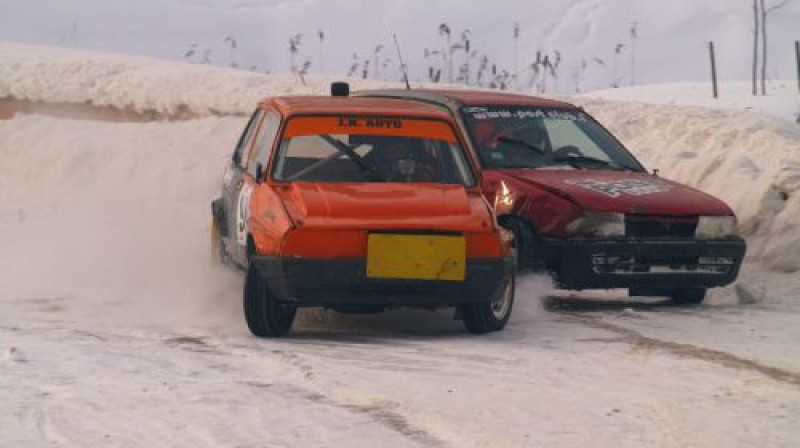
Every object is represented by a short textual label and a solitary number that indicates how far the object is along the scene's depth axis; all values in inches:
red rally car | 849.5
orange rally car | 696.4
